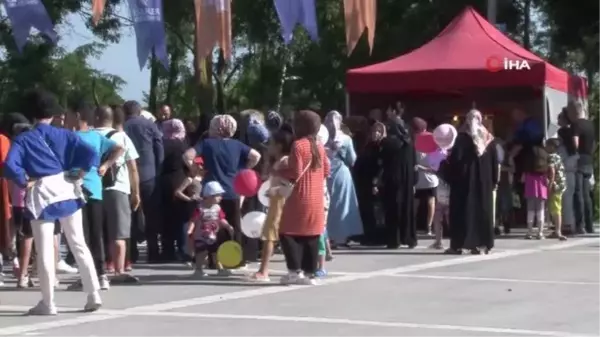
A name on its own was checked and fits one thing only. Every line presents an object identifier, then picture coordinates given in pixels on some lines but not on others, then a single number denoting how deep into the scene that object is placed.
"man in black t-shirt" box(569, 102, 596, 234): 19.70
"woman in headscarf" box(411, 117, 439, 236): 18.25
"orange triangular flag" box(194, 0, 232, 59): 17.36
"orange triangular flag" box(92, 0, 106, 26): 16.27
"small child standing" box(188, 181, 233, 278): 13.89
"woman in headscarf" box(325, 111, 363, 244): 16.47
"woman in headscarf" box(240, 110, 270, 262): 15.23
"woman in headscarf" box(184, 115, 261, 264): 14.26
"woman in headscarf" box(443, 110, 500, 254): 16.31
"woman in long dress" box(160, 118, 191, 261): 15.69
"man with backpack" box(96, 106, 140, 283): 13.02
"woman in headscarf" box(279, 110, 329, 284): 12.97
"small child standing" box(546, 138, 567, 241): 18.89
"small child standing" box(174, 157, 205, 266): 14.88
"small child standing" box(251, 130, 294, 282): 13.15
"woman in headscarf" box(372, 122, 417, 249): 17.50
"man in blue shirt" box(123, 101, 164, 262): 15.30
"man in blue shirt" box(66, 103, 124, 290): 12.38
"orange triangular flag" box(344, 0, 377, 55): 19.22
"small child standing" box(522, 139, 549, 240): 18.77
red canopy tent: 20.33
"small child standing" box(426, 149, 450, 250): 17.11
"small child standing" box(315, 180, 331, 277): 13.62
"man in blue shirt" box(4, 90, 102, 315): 10.97
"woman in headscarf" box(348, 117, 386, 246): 17.91
